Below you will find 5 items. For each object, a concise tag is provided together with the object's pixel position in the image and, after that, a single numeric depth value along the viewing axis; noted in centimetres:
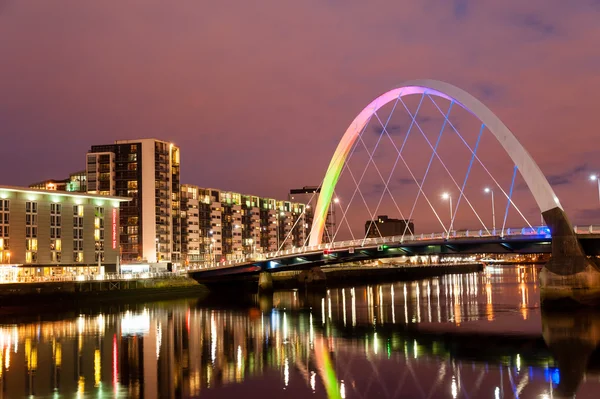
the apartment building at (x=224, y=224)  15175
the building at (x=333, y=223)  19108
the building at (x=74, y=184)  14100
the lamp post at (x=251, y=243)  18384
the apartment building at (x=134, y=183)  12694
